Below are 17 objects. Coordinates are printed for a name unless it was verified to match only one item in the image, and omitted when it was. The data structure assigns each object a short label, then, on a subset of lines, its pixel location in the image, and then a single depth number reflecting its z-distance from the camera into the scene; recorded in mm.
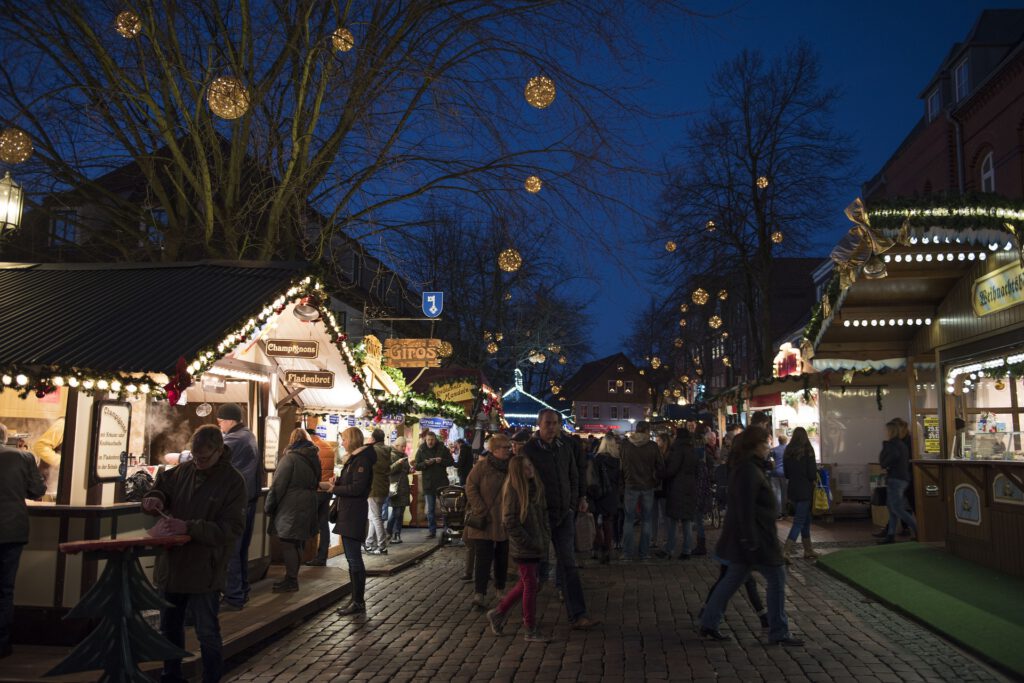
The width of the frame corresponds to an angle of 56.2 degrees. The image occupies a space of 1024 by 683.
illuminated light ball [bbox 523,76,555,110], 9617
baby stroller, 16344
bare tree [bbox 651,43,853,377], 32125
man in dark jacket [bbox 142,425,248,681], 6043
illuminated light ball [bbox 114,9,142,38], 10422
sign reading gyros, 21250
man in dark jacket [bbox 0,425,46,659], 7562
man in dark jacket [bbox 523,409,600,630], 8781
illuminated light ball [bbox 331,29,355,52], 10239
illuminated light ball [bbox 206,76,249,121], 9578
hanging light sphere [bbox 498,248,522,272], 14130
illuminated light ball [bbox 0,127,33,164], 10406
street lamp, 12656
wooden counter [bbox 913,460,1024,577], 11156
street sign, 21297
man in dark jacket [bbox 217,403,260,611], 9680
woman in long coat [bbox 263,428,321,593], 10648
